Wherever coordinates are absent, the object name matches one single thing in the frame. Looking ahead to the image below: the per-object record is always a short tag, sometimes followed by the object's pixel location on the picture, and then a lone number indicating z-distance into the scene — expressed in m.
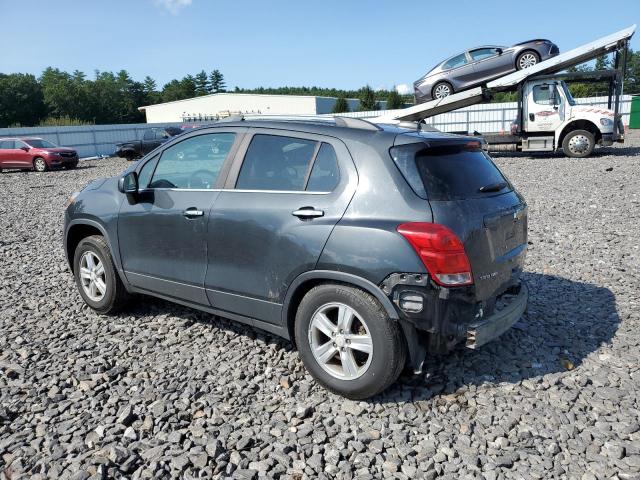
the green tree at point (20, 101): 70.94
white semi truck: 16.42
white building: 56.06
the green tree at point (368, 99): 53.12
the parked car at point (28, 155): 23.00
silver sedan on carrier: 17.06
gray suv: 3.04
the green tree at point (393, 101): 45.40
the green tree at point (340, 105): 48.22
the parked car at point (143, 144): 27.61
